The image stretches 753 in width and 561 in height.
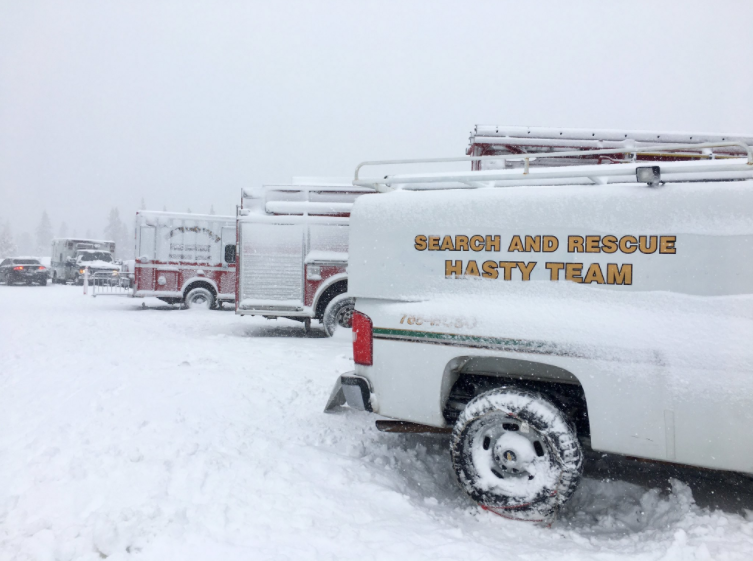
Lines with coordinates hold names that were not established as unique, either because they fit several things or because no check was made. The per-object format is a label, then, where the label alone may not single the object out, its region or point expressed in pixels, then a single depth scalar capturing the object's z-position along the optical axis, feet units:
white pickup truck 9.98
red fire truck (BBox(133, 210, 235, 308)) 51.13
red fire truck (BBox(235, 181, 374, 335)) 35.09
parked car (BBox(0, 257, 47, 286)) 89.86
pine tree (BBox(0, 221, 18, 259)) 245.45
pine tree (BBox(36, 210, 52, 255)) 337.93
